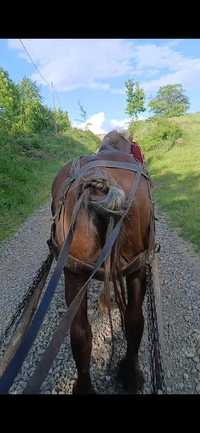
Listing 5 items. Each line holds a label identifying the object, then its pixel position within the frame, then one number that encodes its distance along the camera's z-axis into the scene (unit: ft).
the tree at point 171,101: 247.29
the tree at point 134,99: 116.78
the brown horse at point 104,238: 7.19
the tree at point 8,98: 83.97
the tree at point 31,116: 100.41
